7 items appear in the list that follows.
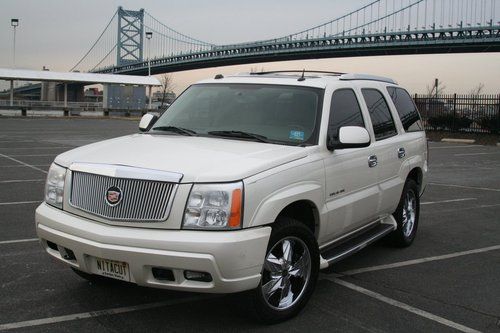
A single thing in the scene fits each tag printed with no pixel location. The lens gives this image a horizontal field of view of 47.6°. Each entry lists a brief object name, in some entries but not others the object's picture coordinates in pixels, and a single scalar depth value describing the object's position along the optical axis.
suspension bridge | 59.88
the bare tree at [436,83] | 48.64
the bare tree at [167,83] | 92.81
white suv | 3.60
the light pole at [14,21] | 60.22
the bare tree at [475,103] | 30.73
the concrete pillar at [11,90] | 55.41
